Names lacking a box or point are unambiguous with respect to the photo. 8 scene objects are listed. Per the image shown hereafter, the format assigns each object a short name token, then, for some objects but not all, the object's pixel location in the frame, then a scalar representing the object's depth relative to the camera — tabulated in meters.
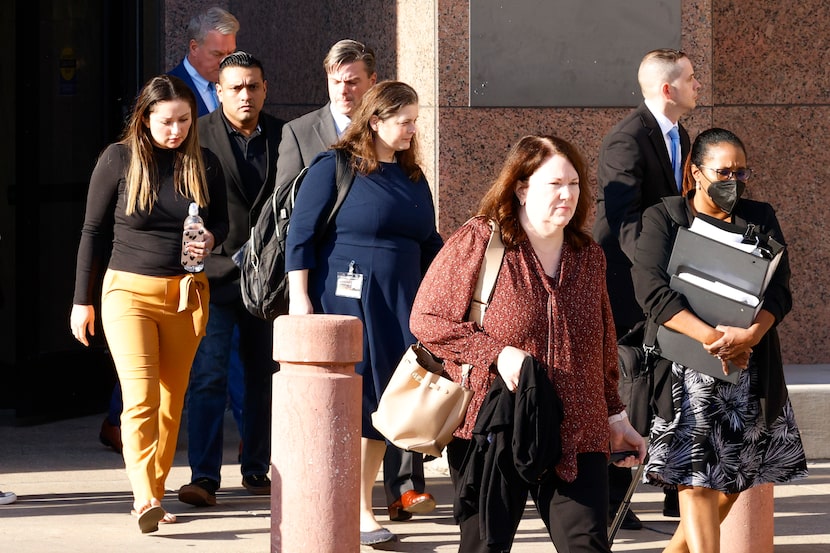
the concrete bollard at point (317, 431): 10.20
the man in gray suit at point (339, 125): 13.87
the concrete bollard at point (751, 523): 12.16
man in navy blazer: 16.86
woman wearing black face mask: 11.00
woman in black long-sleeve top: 13.09
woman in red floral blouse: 9.39
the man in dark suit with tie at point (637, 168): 13.60
